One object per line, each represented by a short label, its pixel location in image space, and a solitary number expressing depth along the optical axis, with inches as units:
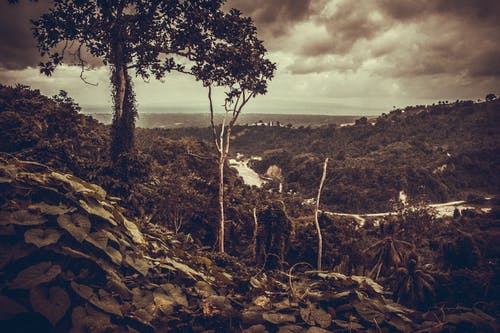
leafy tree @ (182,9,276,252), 460.1
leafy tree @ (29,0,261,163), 413.4
